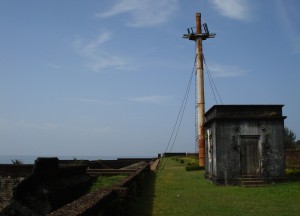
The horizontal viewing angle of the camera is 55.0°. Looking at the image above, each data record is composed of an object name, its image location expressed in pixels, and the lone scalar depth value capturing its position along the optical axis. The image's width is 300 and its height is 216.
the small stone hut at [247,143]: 15.22
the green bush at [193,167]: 23.95
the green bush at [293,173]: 15.95
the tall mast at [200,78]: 23.49
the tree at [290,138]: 40.10
